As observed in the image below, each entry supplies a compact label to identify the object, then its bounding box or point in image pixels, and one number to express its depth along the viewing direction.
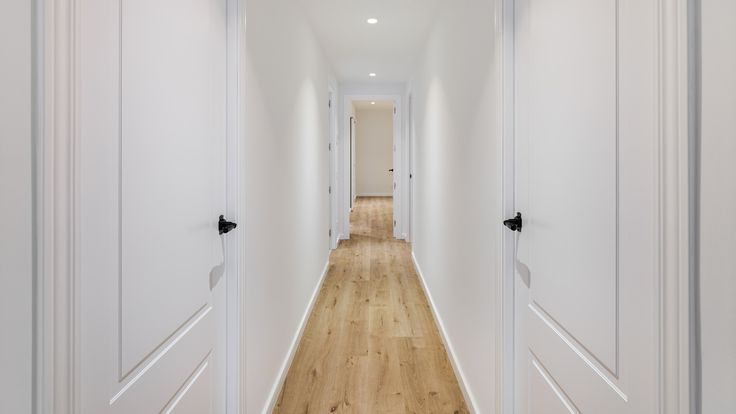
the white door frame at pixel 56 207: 0.62
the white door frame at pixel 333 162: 5.57
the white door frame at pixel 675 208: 0.63
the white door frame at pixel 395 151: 6.47
